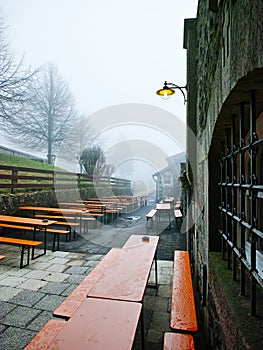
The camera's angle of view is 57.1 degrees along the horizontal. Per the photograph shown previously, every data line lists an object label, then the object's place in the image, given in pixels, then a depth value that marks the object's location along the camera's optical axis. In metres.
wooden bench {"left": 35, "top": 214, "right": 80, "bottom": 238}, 6.98
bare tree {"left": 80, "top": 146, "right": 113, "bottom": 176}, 19.12
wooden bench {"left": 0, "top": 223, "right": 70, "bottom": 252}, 5.22
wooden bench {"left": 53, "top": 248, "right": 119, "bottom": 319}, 2.10
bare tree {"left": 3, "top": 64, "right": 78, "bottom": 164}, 17.47
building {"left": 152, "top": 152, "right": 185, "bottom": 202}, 19.00
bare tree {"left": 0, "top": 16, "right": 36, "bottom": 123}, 10.46
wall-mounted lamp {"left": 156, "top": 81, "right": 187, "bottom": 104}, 5.15
